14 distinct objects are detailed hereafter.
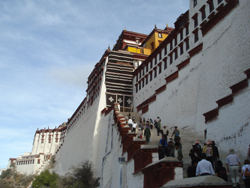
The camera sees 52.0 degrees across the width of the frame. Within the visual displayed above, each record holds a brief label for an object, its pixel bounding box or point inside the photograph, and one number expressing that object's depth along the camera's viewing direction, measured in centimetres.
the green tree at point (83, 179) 2420
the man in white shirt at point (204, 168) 627
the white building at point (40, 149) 6962
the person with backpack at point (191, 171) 745
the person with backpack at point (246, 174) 692
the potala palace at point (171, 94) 1046
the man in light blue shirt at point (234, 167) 783
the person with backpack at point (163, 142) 1047
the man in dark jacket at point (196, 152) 840
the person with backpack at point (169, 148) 942
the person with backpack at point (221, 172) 747
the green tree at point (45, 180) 3819
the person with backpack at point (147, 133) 1316
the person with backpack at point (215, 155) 856
